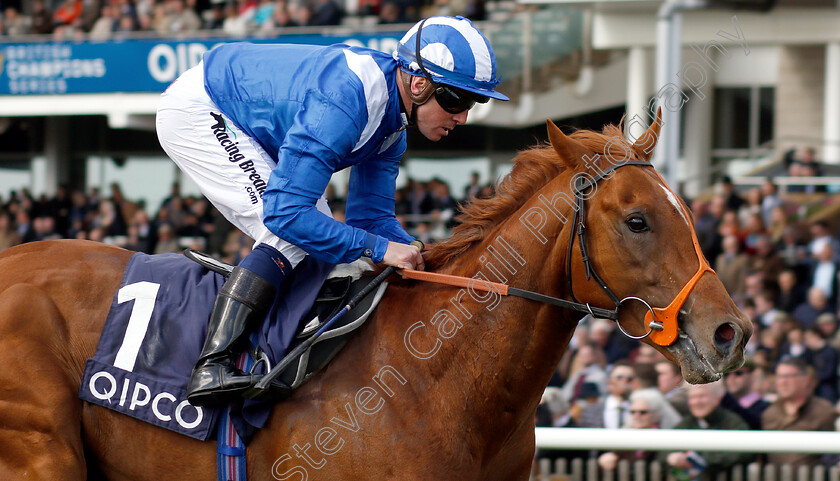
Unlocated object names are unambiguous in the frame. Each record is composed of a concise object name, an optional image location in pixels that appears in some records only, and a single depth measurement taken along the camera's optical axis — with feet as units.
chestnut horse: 16.01
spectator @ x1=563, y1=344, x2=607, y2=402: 35.47
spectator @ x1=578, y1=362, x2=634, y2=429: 31.81
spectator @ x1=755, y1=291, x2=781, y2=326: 40.45
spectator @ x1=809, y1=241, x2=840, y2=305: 42.86
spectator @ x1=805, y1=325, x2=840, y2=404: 34.17
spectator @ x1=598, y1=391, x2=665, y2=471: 28.89
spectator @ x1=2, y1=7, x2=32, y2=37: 97.45
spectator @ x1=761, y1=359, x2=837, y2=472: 30.78
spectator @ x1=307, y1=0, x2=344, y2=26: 78.69
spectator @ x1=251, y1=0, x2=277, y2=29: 82.58
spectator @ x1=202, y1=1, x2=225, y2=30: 86.02
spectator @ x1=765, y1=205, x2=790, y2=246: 46.32
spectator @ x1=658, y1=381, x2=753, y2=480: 30.07
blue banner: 82.43
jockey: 16.66
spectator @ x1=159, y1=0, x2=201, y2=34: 86.38
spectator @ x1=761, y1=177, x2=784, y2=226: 48.38
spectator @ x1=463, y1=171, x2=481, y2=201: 68.31
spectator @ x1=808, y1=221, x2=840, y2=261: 44.24
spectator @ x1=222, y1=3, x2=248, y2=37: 81.72
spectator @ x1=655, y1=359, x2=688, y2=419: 31.24
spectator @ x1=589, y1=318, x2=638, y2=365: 38.86
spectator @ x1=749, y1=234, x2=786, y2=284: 43.68
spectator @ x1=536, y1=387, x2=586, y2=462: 32.77
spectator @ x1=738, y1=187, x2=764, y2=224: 48.03
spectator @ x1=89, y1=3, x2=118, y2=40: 88.07
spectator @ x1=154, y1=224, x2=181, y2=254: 63.93
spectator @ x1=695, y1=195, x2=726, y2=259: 46.83
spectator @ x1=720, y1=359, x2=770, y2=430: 30.96
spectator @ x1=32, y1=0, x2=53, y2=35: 93.66
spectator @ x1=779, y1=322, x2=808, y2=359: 36.55
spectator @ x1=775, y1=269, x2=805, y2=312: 42.50
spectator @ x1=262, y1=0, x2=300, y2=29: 81.05
